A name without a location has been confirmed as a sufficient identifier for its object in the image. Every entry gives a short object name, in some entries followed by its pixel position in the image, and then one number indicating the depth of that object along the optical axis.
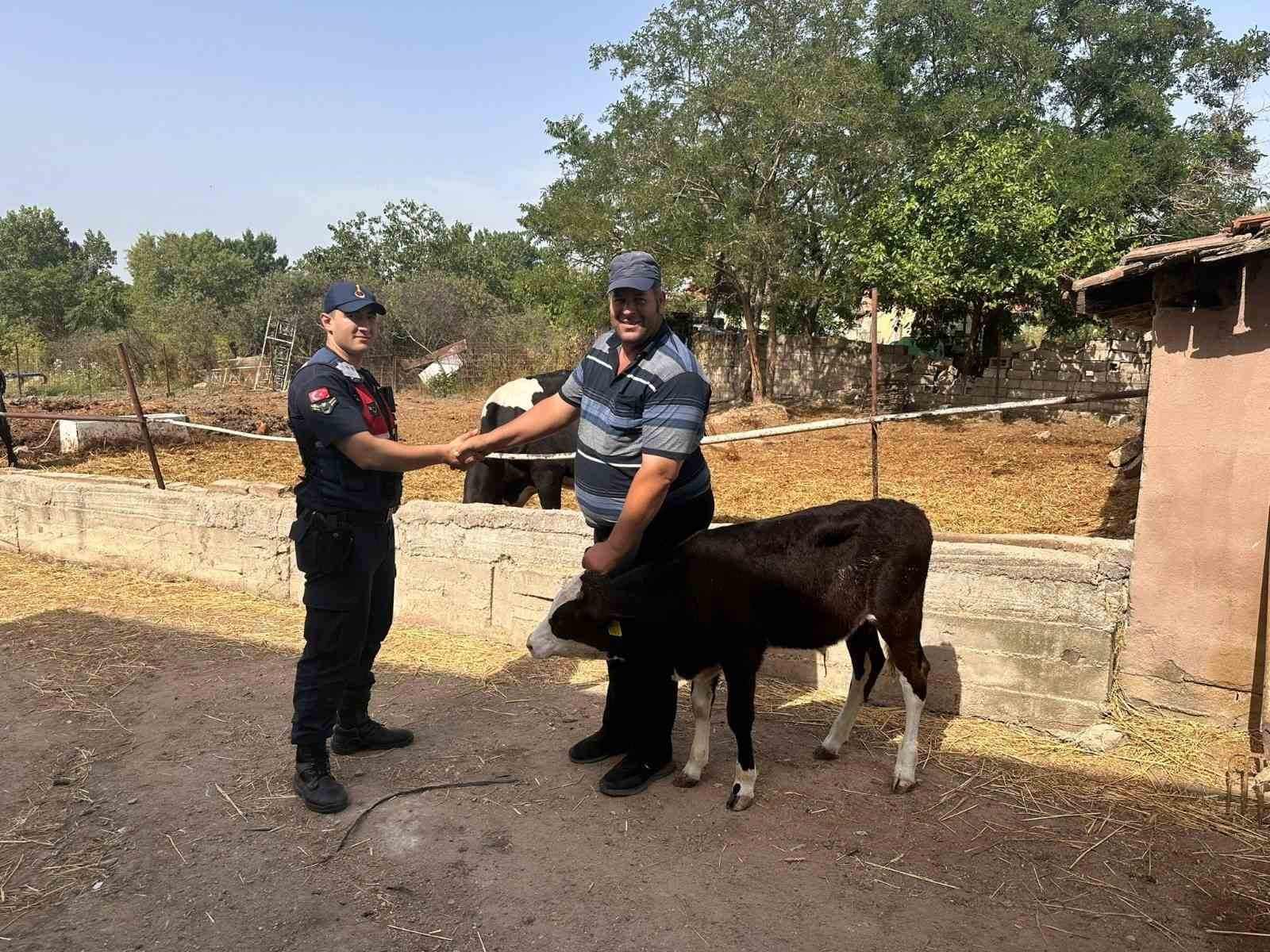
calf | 3.12
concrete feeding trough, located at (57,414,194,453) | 11.73
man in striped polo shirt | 2.86
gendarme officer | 3.09
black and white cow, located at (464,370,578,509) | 6.72
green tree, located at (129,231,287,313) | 54.44
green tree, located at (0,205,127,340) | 43.50
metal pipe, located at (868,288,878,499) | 4.54
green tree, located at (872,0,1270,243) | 18.16
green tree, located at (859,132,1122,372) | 15.14
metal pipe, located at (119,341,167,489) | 6.55
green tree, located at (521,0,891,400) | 16.12
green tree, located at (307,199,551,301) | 47.31
